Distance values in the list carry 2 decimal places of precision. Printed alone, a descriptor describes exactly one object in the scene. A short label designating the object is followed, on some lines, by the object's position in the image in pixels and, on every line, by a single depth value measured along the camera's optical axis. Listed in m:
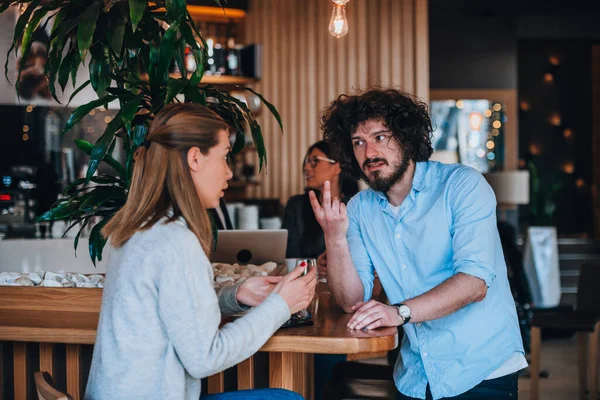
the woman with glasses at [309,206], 4.00
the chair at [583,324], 4.47
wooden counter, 1.89
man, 2.06
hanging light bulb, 3.87
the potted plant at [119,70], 2.32
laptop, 3.03
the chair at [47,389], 1.43
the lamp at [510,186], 7.93
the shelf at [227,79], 6.06
